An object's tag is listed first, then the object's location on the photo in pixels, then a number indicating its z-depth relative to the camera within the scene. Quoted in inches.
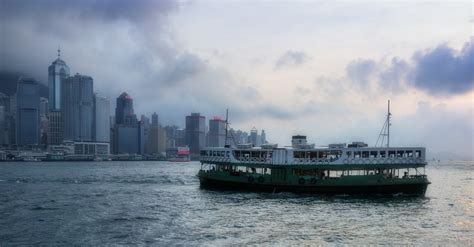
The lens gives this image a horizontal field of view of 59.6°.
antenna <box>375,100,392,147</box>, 2504.7
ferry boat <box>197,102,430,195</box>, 2290.8
